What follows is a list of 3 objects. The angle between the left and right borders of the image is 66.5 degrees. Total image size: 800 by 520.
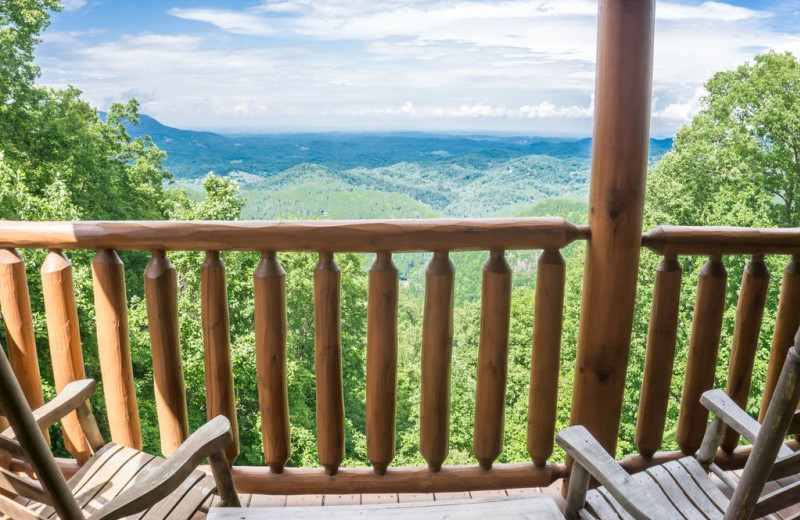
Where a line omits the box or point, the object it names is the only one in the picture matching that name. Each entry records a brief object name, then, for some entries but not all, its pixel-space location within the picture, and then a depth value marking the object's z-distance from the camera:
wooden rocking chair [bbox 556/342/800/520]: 0.91
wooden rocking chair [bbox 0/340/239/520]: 0.84
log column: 1.54
